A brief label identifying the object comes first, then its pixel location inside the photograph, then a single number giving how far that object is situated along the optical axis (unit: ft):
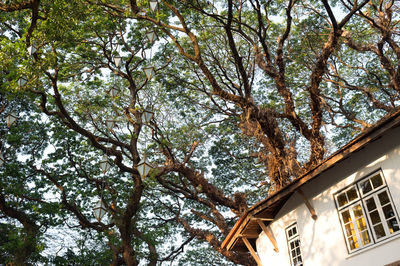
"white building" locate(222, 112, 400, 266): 26.53
